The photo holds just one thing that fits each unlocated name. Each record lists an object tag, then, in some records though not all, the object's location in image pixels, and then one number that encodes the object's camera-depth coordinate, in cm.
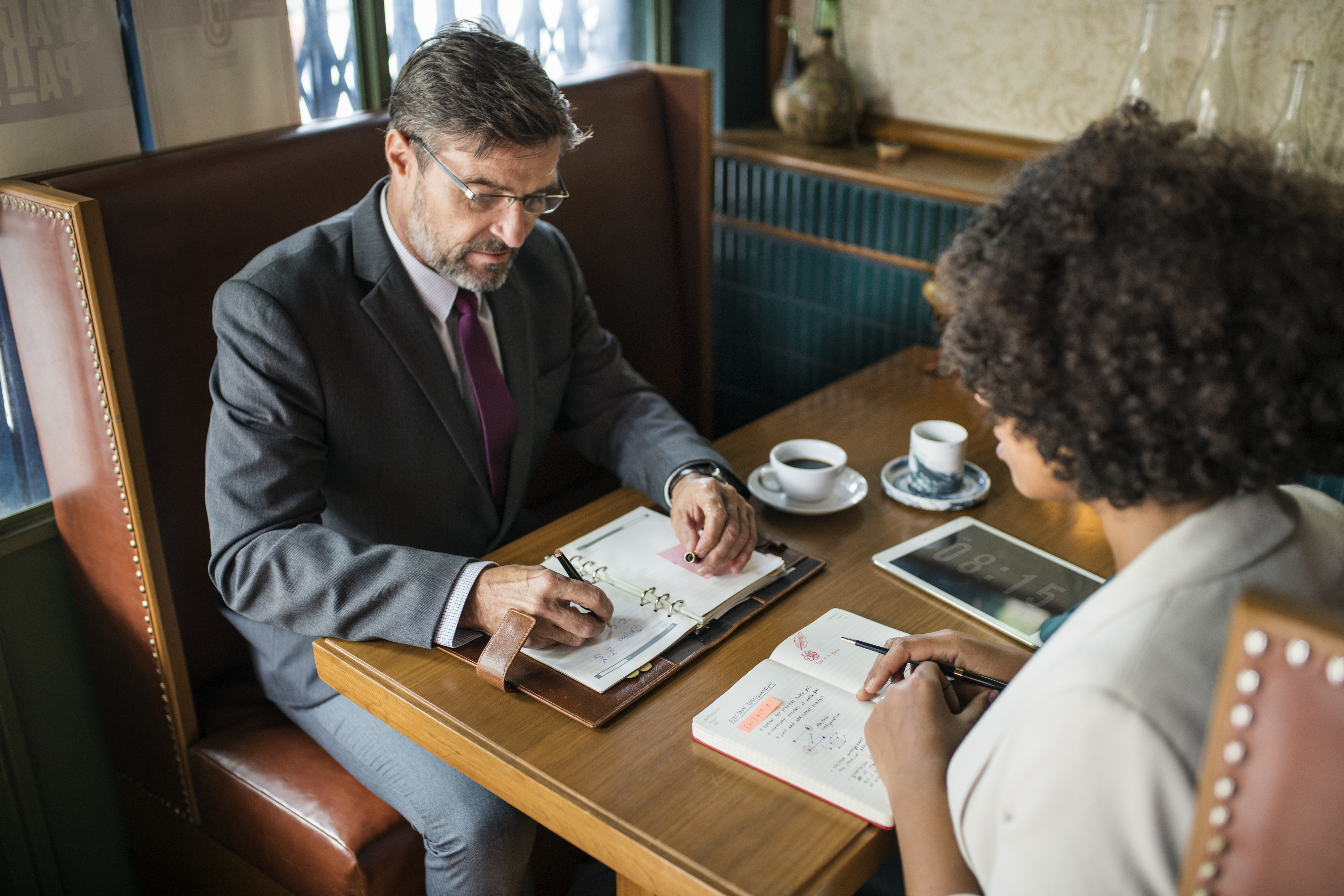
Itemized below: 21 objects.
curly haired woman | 78
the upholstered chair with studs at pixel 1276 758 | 65
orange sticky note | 114
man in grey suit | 137
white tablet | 136
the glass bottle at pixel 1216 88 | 213
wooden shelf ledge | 240
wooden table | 100
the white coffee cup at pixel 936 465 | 161
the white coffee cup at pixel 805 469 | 157
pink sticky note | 144
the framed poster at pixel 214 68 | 175
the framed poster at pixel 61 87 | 159
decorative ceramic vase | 266
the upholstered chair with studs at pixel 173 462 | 151
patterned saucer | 162
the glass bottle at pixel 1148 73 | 223
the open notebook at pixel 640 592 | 125
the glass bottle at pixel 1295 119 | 205
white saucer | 159
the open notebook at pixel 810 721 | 107
